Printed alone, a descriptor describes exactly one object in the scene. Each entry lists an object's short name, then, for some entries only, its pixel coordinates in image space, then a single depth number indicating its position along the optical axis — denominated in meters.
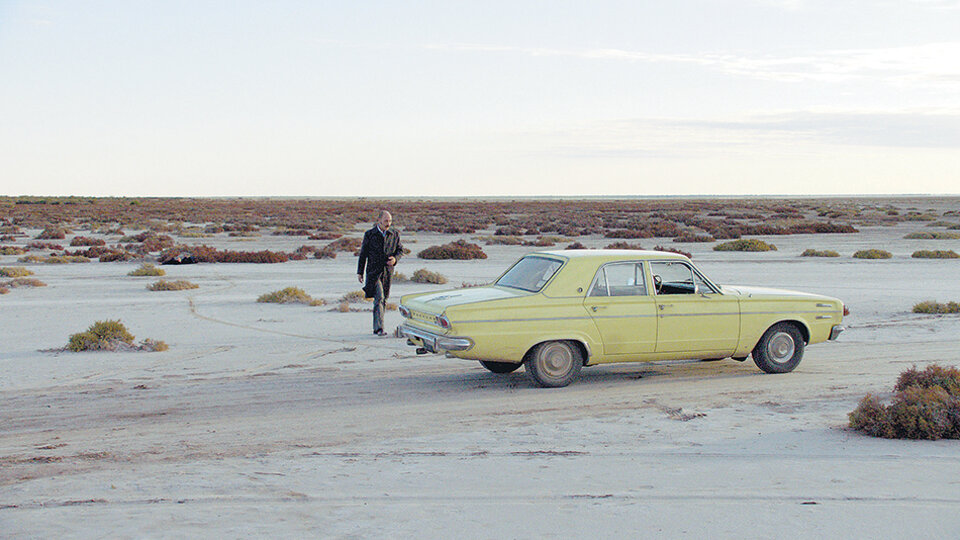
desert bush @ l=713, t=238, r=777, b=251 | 35.44
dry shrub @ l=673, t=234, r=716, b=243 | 41.81
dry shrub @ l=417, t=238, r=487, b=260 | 31.16
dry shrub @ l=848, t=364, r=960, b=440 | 7.55
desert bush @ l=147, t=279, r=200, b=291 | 21.42
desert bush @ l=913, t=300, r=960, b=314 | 16.33
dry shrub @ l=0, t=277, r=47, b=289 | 21.69
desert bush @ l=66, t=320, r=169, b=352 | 12.73
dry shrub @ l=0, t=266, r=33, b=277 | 24.42
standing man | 13.77
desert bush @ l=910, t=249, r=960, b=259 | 30.05
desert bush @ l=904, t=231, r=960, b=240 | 41.09
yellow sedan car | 9.40
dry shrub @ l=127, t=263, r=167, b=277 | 24.91
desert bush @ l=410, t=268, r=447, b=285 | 22.78
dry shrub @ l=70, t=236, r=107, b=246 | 38.83
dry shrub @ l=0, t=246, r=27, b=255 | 33.67
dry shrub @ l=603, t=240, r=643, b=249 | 36.62
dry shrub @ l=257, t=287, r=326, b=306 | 18.69
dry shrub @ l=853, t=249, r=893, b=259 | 30.50
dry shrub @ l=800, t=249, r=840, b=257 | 32.06
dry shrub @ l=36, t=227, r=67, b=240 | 43.28
